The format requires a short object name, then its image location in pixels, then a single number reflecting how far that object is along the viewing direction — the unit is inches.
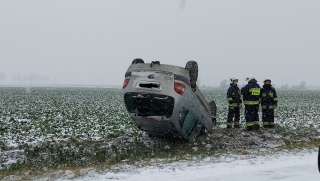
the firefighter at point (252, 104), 373.1
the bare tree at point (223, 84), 5865.2
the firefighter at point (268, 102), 399.5
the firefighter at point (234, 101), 401.4
